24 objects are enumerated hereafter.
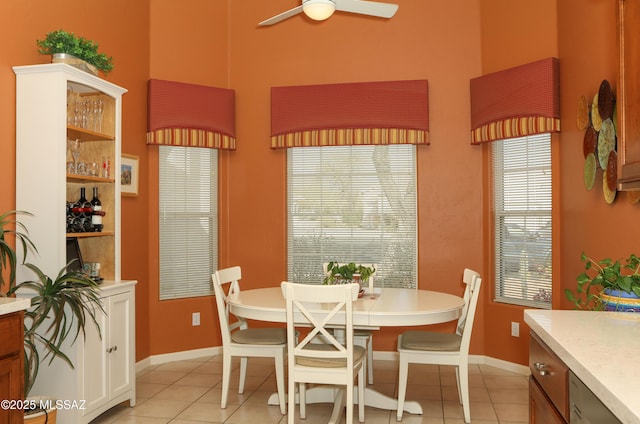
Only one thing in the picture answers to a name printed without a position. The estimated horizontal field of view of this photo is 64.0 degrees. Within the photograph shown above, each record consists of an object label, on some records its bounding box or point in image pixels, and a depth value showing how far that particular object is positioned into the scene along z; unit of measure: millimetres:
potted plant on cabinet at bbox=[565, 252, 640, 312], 1835
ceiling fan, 2961
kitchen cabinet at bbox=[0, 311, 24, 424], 2186
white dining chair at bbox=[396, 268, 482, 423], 3158
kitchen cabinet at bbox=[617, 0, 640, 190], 1802
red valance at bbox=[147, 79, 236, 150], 4422
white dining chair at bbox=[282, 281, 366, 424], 2758
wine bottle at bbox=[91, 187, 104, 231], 3334
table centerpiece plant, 3393
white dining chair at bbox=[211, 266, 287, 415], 3359
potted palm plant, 2617
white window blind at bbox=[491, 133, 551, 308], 4078
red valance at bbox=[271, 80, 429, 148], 4547
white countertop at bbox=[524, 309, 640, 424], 1041
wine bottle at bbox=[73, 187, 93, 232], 3266
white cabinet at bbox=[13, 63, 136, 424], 2920
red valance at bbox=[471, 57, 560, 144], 3859
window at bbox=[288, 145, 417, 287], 4703
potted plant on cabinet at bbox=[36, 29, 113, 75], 3059
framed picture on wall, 4082
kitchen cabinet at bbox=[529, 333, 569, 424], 1414
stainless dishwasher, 1109
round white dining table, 2920
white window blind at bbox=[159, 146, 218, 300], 4605
